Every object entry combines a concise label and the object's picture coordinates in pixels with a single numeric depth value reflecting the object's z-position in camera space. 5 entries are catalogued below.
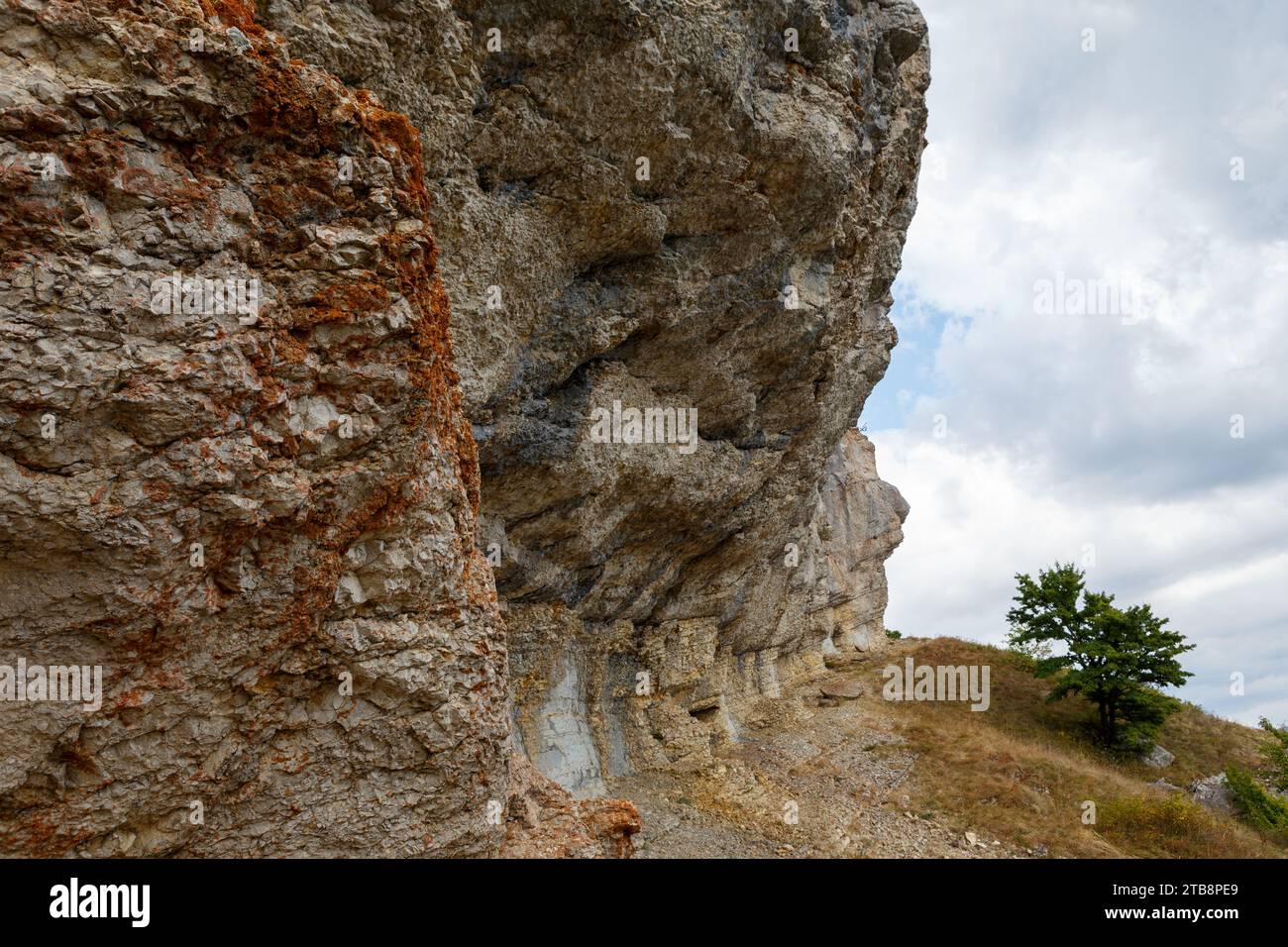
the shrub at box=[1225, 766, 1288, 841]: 21.47
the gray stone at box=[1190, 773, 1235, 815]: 23.72
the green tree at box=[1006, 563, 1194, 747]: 28.89
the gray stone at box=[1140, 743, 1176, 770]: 28.42
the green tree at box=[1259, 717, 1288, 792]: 24.27
